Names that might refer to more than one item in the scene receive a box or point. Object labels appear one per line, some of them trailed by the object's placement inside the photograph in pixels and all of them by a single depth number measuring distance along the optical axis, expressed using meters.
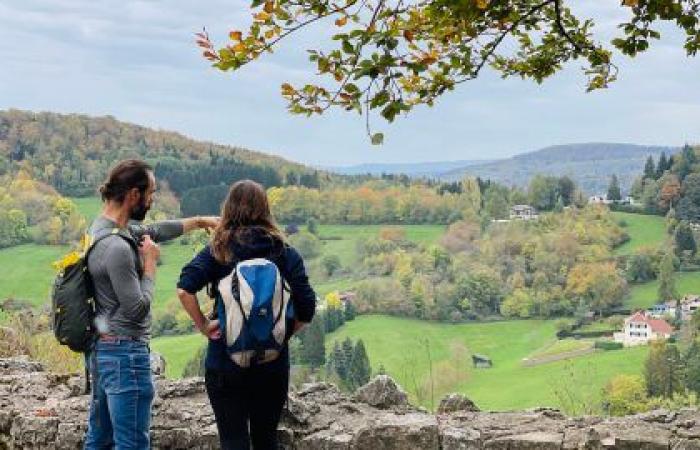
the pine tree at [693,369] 29.31
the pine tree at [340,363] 43.93
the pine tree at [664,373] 31.92
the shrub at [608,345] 61.82
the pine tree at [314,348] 46.56
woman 4.41
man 4.39
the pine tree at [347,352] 49.76
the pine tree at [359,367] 41.74
